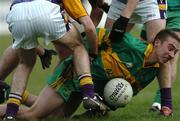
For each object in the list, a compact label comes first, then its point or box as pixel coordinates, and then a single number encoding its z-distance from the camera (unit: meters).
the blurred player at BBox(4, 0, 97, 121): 16.87
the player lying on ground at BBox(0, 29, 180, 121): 17.69
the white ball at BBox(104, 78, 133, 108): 17.69
